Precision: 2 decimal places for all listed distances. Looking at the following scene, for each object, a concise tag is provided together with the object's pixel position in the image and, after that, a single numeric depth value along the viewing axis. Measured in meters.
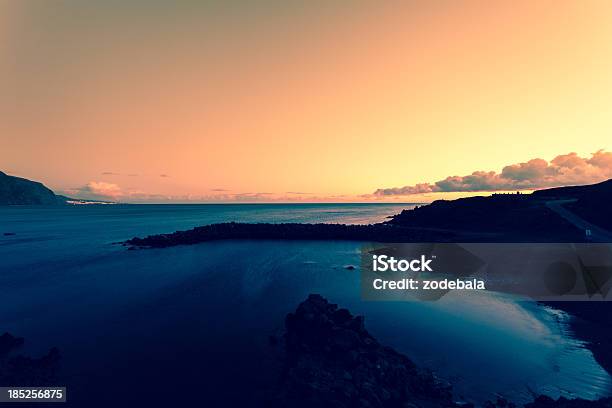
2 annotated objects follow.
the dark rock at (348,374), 13.80
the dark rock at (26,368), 16.27
